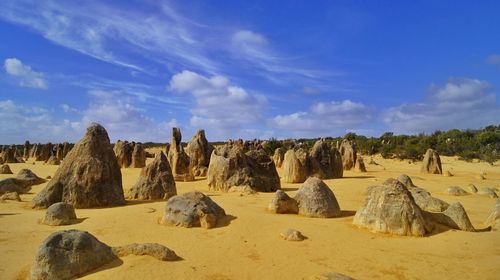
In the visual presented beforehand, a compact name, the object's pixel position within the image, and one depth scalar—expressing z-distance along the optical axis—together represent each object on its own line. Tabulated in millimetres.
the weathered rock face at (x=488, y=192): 15379
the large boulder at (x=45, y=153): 42375
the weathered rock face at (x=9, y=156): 35238
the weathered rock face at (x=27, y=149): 49047
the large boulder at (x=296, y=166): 19031
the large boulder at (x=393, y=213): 8484
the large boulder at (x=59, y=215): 8766
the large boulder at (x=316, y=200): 10156
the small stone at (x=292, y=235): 7895
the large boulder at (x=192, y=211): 8672
